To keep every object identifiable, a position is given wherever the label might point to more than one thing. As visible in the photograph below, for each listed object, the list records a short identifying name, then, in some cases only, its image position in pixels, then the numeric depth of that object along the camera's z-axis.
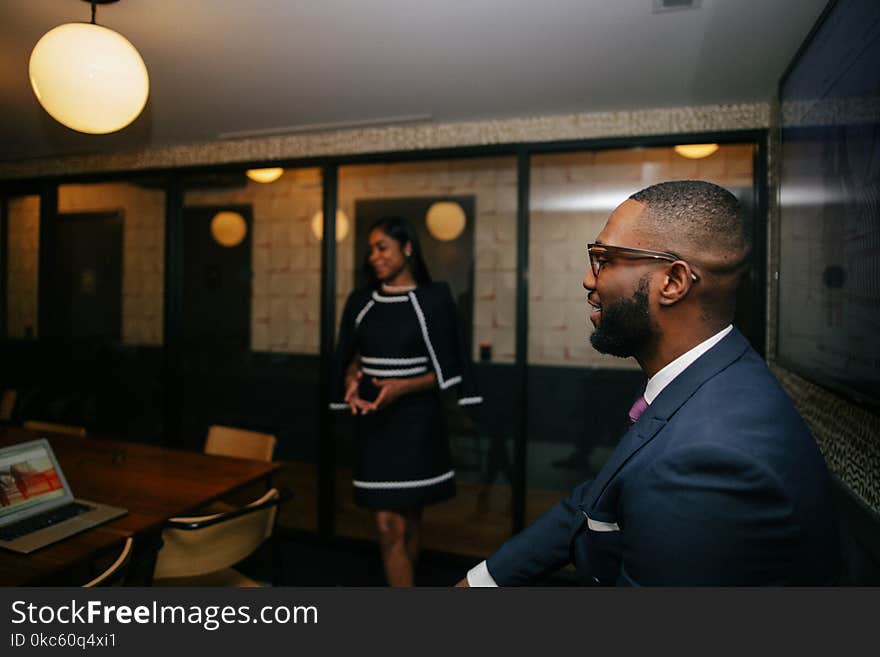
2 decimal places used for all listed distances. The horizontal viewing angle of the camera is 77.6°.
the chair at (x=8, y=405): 3.67
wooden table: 1.42
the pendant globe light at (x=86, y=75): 1.62
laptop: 1.55
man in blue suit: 0.82
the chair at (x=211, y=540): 1.67
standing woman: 2.43
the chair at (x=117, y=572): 1.29
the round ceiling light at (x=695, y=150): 2.78
